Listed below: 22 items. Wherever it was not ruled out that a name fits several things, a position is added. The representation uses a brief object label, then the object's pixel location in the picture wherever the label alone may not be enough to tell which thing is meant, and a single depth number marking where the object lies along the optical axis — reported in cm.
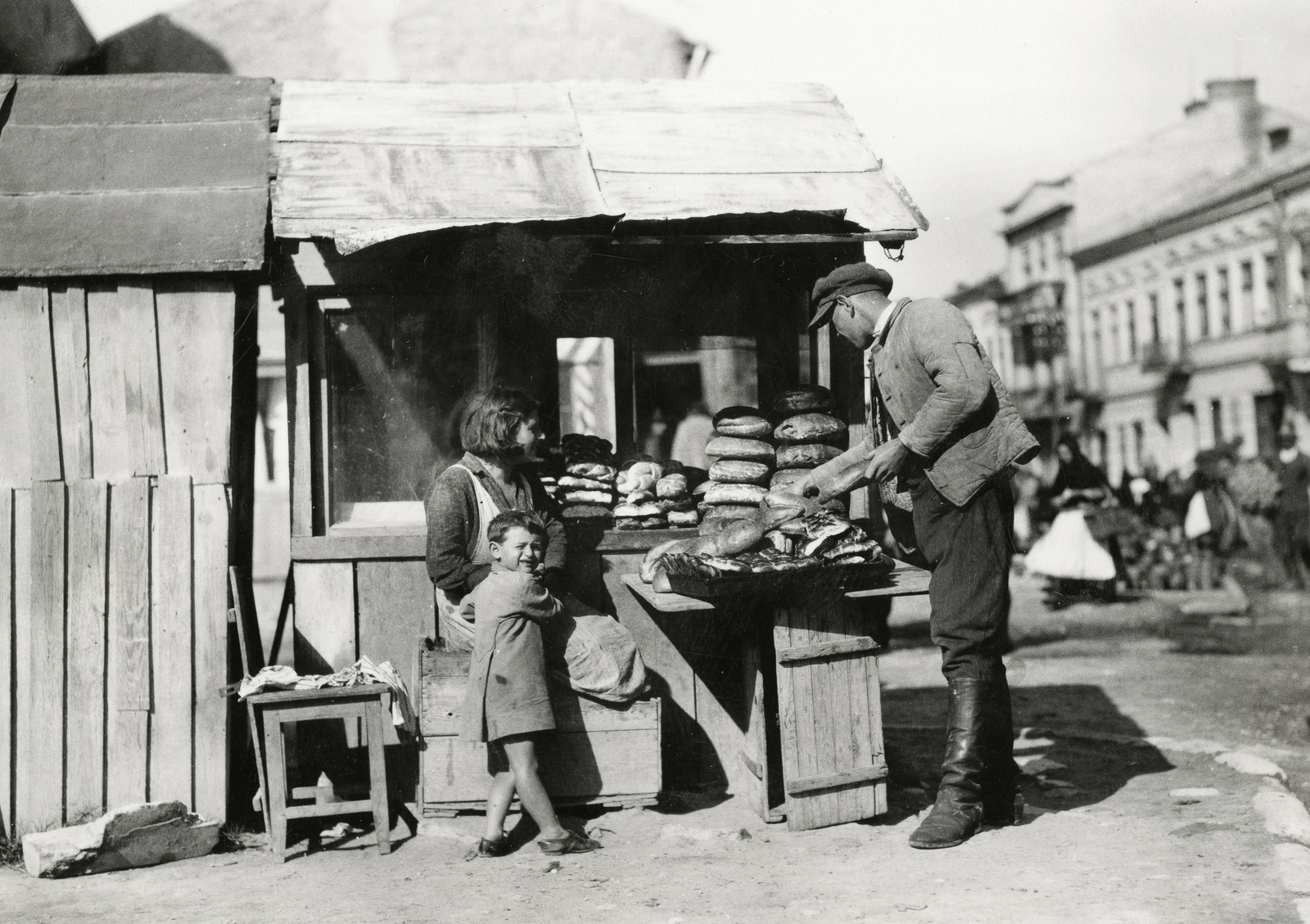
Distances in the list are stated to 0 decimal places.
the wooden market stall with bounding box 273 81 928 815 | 620
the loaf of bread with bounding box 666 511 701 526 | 671
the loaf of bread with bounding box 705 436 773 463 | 664
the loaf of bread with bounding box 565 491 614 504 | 658
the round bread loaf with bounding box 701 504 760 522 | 648
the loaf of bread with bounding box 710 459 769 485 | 659
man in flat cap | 530
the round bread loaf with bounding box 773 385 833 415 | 668
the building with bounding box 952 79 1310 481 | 3484
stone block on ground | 532
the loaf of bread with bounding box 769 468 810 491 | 648
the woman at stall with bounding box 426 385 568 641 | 582
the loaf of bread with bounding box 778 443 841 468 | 655
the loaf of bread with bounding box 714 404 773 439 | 668
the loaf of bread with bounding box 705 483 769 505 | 651
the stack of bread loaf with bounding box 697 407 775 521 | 654
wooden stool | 559
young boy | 540
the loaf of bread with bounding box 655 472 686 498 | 671
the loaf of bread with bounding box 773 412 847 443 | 659
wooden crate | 578
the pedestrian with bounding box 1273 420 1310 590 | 1761
